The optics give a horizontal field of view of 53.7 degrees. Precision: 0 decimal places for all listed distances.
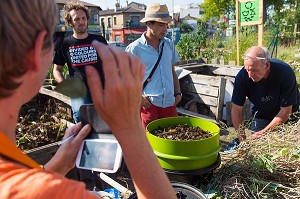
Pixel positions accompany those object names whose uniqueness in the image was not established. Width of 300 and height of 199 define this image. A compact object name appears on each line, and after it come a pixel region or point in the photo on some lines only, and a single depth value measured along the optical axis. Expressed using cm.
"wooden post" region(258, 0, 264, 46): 591
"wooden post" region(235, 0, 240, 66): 660
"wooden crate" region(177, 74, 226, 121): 496
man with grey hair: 310
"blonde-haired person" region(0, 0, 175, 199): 61
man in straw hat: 345
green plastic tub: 185
